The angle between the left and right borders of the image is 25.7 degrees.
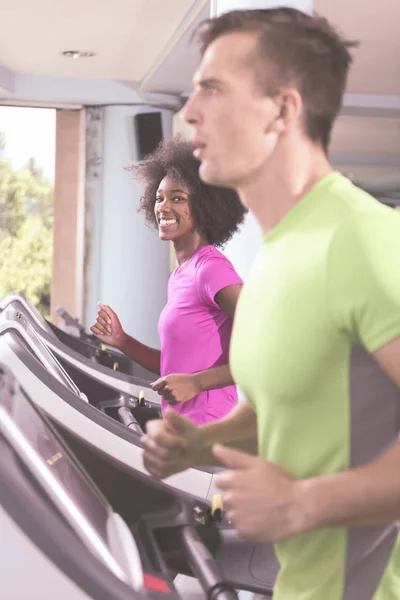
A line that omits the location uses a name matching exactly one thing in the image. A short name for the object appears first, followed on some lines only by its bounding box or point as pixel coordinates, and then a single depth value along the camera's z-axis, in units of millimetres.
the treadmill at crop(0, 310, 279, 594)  1607
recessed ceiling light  5457
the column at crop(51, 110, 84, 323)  6969
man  851
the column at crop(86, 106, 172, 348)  6477
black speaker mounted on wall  6457
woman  2244
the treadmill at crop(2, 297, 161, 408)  3166
